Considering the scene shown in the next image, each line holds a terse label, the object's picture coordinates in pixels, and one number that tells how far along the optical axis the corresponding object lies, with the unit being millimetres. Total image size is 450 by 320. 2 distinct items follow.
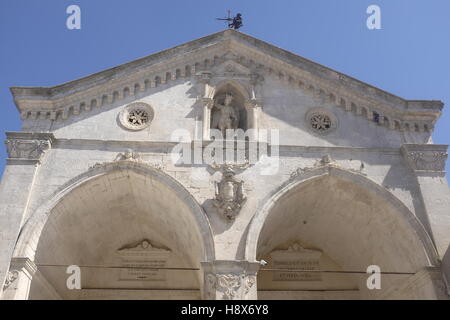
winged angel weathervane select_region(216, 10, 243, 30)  16094
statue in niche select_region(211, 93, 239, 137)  13242
